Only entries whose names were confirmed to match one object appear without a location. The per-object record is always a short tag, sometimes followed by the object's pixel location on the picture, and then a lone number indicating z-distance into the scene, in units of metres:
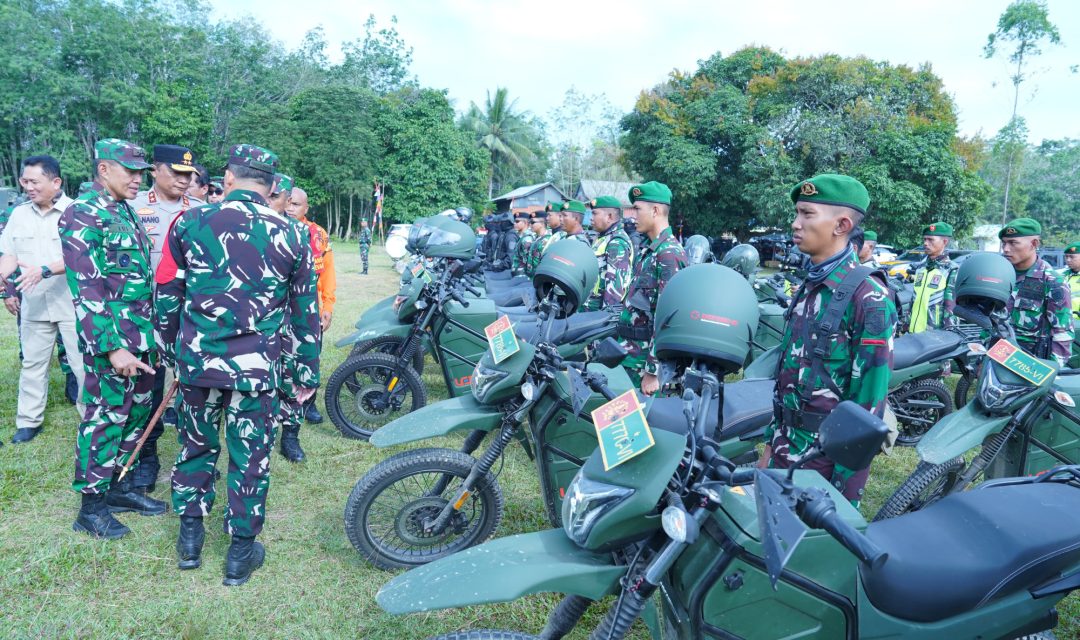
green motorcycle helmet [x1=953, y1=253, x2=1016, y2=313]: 3.96
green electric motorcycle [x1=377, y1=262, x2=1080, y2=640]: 1.52
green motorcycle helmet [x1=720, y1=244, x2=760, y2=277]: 6.46
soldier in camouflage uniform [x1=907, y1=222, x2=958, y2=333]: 5.89
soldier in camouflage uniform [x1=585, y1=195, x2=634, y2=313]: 4.35
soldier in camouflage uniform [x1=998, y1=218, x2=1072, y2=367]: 4.22
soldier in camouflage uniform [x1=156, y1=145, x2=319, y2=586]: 2.58
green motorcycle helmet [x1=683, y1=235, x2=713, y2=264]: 6.58
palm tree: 43.31
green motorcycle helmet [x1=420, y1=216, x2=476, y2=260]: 5.09
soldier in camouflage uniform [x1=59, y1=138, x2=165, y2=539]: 2.98
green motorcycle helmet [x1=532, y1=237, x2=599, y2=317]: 3.36
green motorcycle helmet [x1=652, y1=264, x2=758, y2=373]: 1.98
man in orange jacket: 4.82
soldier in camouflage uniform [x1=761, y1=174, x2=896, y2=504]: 2.12
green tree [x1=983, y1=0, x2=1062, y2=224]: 24.17
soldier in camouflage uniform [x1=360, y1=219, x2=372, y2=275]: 16.25
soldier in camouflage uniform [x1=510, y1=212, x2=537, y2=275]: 9.69
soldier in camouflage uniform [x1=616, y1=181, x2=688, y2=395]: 3.73
